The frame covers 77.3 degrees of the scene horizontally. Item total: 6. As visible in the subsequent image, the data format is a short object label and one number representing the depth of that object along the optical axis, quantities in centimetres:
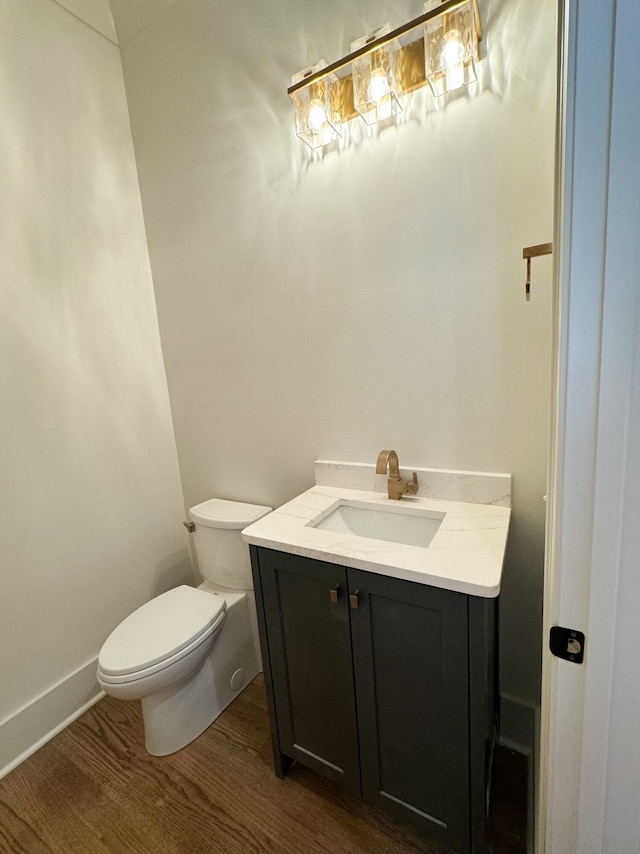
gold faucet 137
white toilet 136
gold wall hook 96
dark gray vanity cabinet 97
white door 50
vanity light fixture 109
